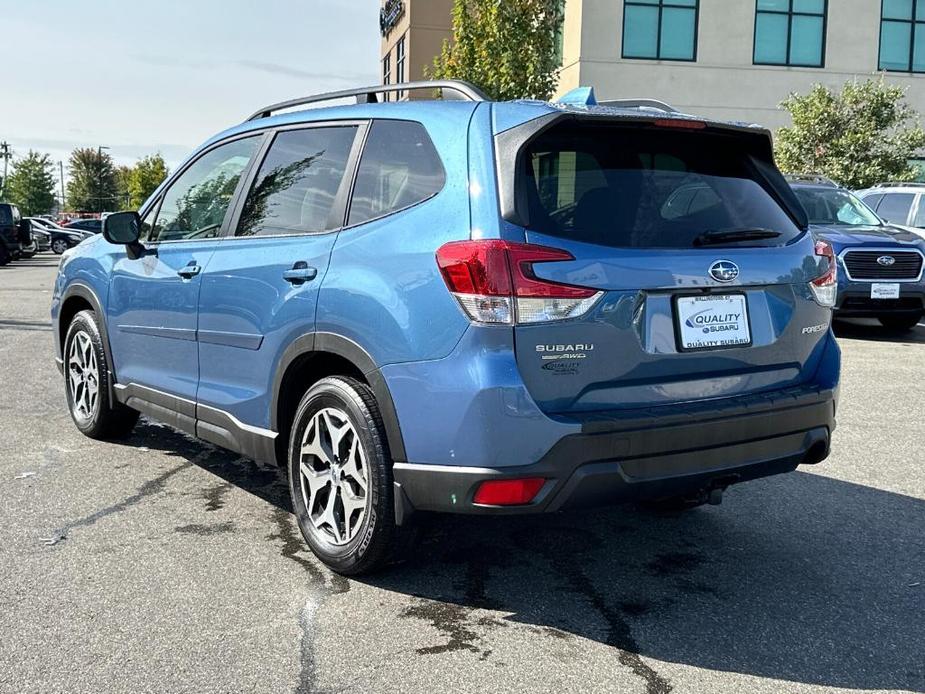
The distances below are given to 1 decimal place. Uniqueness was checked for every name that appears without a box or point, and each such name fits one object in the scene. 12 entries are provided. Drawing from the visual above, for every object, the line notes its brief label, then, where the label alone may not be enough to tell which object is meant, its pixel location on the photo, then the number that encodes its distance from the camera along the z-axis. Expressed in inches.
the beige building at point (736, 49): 1170.0
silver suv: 543.2
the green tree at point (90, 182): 4734.3
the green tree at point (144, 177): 4286.7
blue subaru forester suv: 126.5
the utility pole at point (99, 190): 4774.6
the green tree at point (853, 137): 946.7
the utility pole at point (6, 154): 4271.7
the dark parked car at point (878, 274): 444.1
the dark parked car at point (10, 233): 1152.8
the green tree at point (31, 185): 3902.6
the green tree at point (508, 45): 936.3
